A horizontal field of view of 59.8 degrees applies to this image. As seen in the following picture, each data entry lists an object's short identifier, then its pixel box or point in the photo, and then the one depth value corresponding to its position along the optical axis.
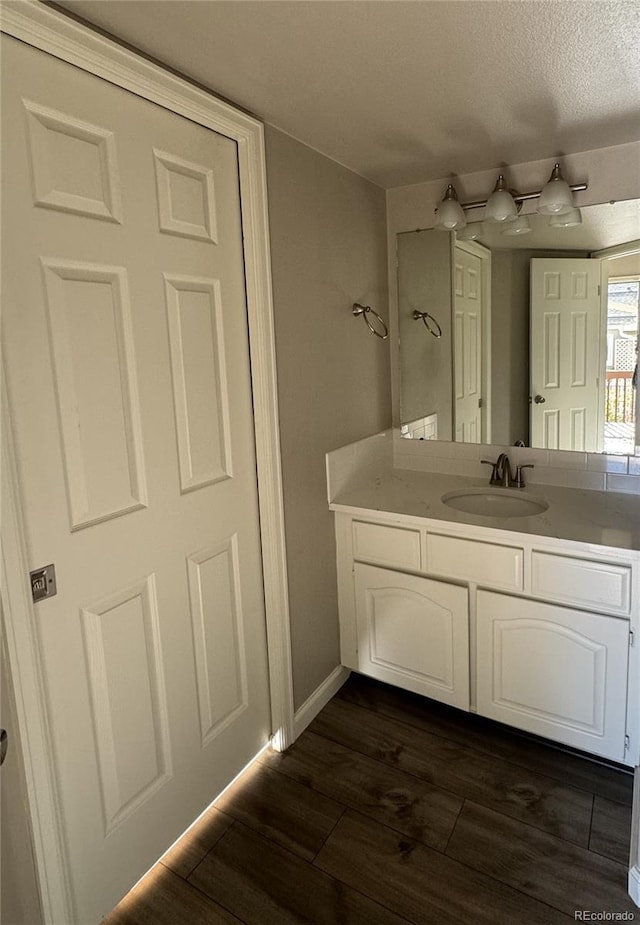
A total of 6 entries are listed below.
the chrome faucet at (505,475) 2.28
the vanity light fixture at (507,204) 1.96
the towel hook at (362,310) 2.26
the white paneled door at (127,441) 1.17
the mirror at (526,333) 2.10
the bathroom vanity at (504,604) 1.73
